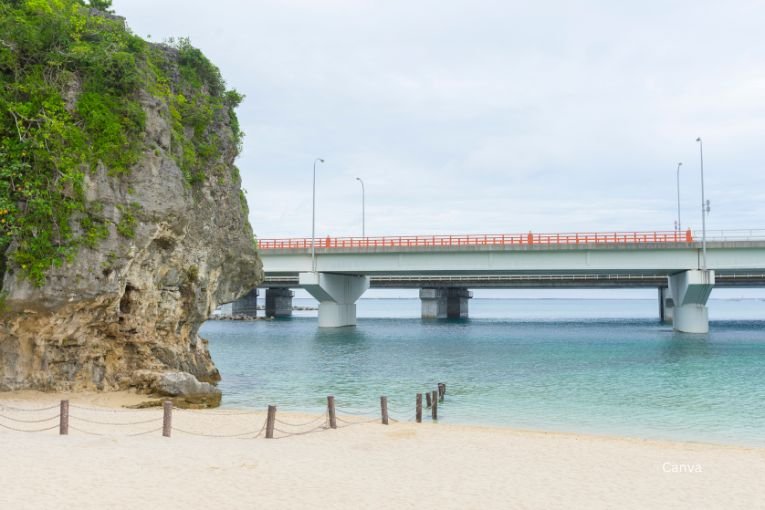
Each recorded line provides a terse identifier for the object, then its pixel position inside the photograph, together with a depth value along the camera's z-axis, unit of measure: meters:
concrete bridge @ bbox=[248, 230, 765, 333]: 56.16
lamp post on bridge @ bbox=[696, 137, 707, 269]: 54.94
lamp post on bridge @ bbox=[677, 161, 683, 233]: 64.56
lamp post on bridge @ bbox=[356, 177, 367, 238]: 79.81
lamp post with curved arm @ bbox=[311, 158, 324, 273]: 64.75
